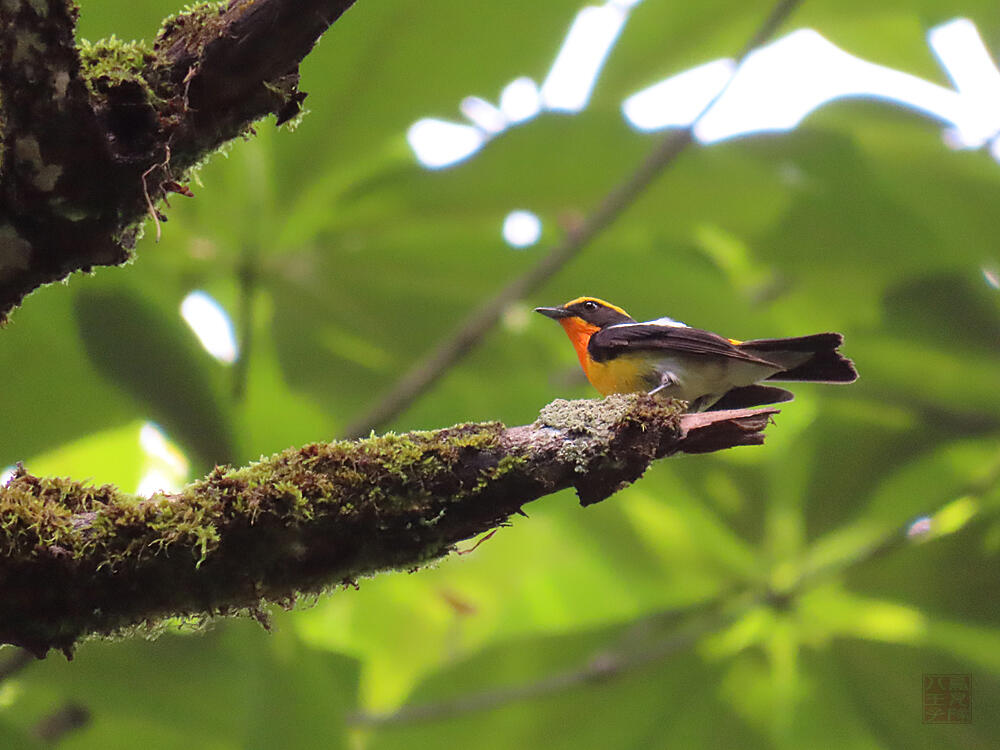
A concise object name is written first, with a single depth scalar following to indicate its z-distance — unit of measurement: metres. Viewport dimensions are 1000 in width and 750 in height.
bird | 5.64
